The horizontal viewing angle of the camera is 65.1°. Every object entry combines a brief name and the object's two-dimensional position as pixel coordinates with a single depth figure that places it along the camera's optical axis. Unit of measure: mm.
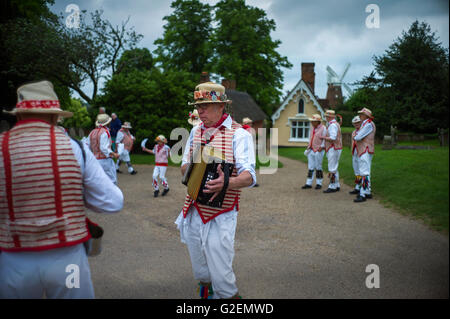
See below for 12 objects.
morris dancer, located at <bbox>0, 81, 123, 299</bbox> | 2215
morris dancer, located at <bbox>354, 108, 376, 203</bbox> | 8953
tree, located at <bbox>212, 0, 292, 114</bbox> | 28109
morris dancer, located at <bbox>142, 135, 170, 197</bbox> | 9742
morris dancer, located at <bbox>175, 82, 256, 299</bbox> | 3154
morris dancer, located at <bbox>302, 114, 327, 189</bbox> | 11000
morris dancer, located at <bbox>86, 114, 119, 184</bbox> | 8391
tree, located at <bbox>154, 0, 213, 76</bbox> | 23344
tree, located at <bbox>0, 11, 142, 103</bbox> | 16625
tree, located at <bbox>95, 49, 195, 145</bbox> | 20078
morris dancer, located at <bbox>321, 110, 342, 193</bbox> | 10367
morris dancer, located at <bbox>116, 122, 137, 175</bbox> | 13552
